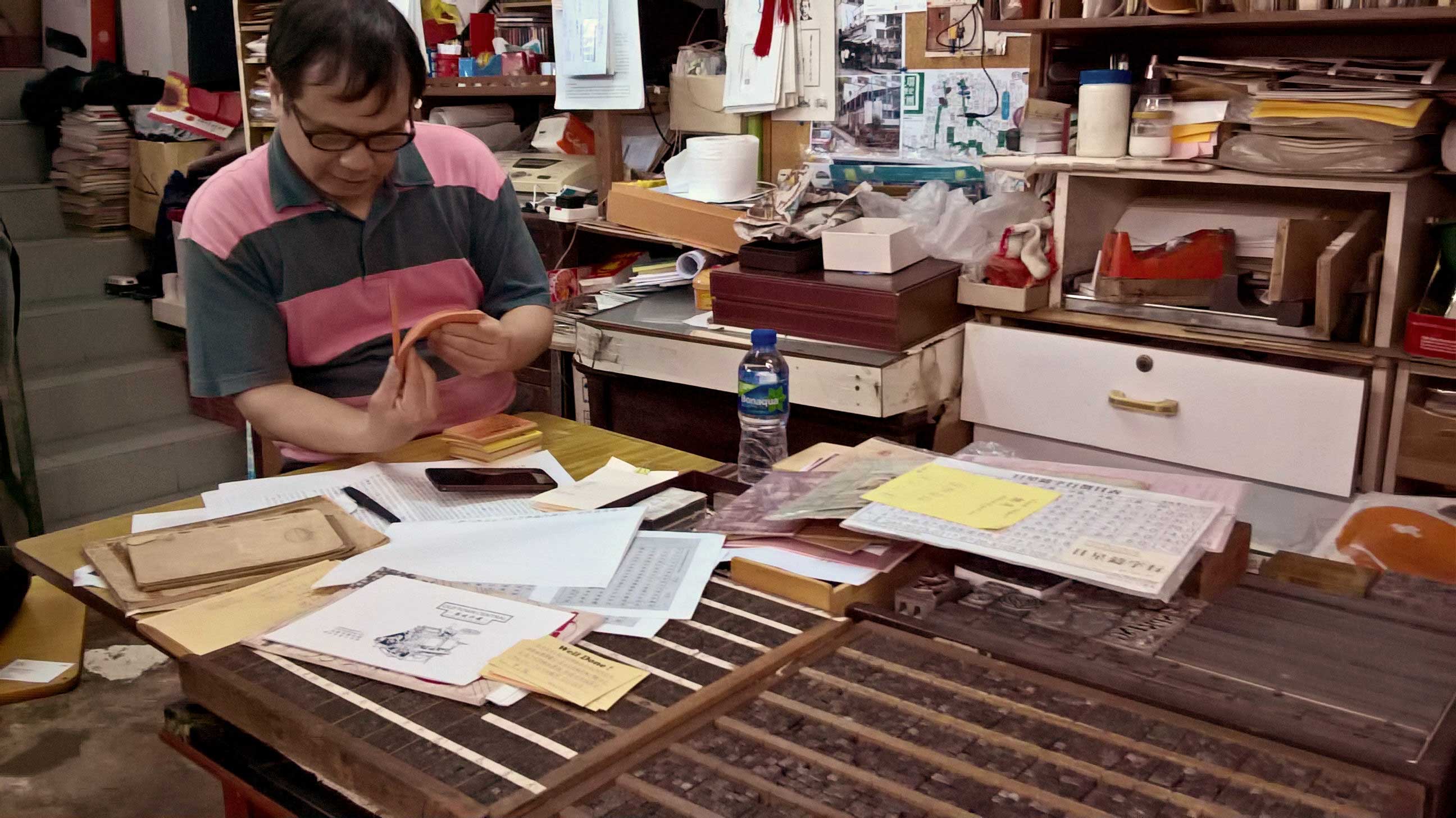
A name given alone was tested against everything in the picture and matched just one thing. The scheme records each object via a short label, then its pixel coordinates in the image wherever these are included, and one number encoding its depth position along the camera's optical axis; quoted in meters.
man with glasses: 1.59
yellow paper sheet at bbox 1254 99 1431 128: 1.81
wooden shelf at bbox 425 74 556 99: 2.99
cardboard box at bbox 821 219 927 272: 2.25
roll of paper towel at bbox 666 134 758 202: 2.65
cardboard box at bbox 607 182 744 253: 2.62
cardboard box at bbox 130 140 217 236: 4.19
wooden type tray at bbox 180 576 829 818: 0.88
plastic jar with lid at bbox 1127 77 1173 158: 2.08
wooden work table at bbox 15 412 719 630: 1.35
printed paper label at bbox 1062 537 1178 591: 1.06
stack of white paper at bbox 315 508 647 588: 1.27
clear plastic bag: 2.37
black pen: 1.48
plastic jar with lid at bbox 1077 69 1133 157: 2.12
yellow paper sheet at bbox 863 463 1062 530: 1.22
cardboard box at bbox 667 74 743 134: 2.94
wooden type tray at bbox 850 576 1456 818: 0.88
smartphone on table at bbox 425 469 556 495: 1.55
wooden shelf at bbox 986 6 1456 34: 1.76
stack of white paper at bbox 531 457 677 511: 1.48
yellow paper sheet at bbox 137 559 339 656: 1.14
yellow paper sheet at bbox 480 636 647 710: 1.00
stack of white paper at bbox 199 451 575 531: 1.49
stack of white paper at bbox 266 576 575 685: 1.06
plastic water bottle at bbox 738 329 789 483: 1.68
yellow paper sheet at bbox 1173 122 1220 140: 2.05
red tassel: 2.80
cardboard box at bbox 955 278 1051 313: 2.22
